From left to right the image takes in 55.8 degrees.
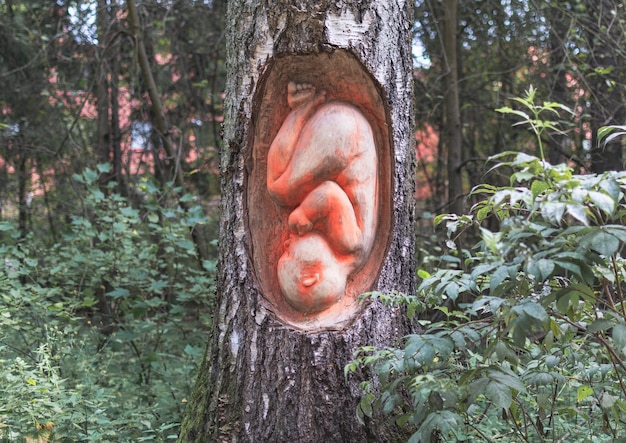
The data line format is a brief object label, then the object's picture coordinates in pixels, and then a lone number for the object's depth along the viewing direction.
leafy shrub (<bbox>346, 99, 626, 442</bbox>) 1.60
